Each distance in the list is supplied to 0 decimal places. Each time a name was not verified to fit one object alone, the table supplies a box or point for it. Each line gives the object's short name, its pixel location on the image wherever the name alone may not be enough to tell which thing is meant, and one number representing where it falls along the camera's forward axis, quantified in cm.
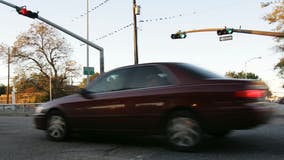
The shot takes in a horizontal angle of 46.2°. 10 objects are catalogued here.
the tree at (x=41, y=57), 4325
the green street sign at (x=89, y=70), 1979
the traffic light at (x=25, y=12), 1539
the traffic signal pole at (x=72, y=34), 1553
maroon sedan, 496
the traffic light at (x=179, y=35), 2175
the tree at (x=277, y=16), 3054
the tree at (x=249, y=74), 8888
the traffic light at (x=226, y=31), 2052
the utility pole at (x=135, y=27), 2096
